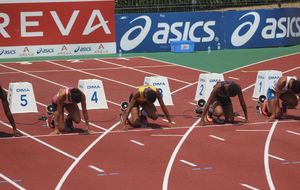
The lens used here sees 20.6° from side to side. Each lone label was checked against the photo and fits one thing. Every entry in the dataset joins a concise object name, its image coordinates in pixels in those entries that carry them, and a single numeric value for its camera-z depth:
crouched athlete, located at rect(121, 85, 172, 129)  19.84
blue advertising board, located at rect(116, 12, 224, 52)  36.62
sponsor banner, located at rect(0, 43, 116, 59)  34.78
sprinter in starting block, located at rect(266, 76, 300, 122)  20.77
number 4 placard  23.28
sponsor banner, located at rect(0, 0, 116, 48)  34.53
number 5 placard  22.58
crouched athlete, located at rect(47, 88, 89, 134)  19.30
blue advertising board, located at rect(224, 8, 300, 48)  38.06
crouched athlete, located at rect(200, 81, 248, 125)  20.36
